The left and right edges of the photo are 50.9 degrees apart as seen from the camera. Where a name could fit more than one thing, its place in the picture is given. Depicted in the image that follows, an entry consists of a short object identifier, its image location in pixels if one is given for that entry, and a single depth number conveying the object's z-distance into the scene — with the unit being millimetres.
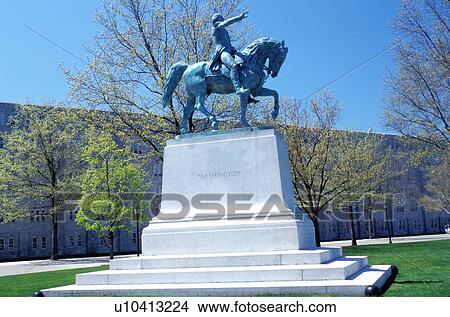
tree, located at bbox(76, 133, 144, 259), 33844
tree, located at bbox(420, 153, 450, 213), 41425
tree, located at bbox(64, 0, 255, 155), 23484
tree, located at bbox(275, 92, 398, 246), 32125
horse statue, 12688
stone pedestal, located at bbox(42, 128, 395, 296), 9297
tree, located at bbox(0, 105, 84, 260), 37938
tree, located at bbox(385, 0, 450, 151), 20547
